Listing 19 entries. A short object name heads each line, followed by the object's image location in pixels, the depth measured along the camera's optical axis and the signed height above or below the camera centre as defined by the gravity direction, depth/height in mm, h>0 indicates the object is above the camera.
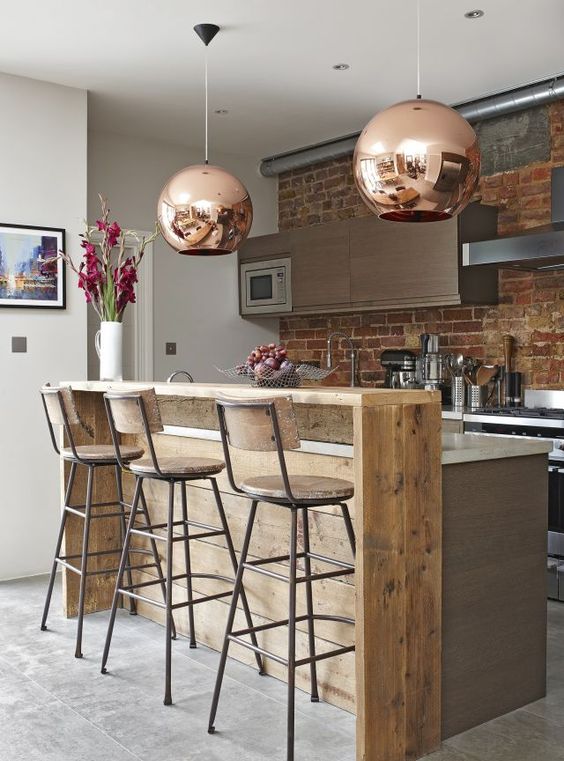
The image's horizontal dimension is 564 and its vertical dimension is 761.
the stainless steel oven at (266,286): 6195 +469
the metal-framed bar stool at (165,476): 3109 -478
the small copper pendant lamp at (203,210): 3365 +559
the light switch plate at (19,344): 4773 +28
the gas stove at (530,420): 4312 -375
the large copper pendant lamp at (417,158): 2447 +560
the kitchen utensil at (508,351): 5105 -12
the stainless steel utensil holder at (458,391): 5191 -258
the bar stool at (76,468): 3592 -542
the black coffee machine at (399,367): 5586 -123
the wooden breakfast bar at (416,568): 2488 -707
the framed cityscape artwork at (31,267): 4734 +466
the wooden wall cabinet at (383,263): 5035 +557
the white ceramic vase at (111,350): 4164 -5
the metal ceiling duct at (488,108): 4750 +1432
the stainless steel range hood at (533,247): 4414 +550
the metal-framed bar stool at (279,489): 2525 -438
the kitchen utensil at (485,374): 5215 -154
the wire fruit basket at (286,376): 3008 -96
